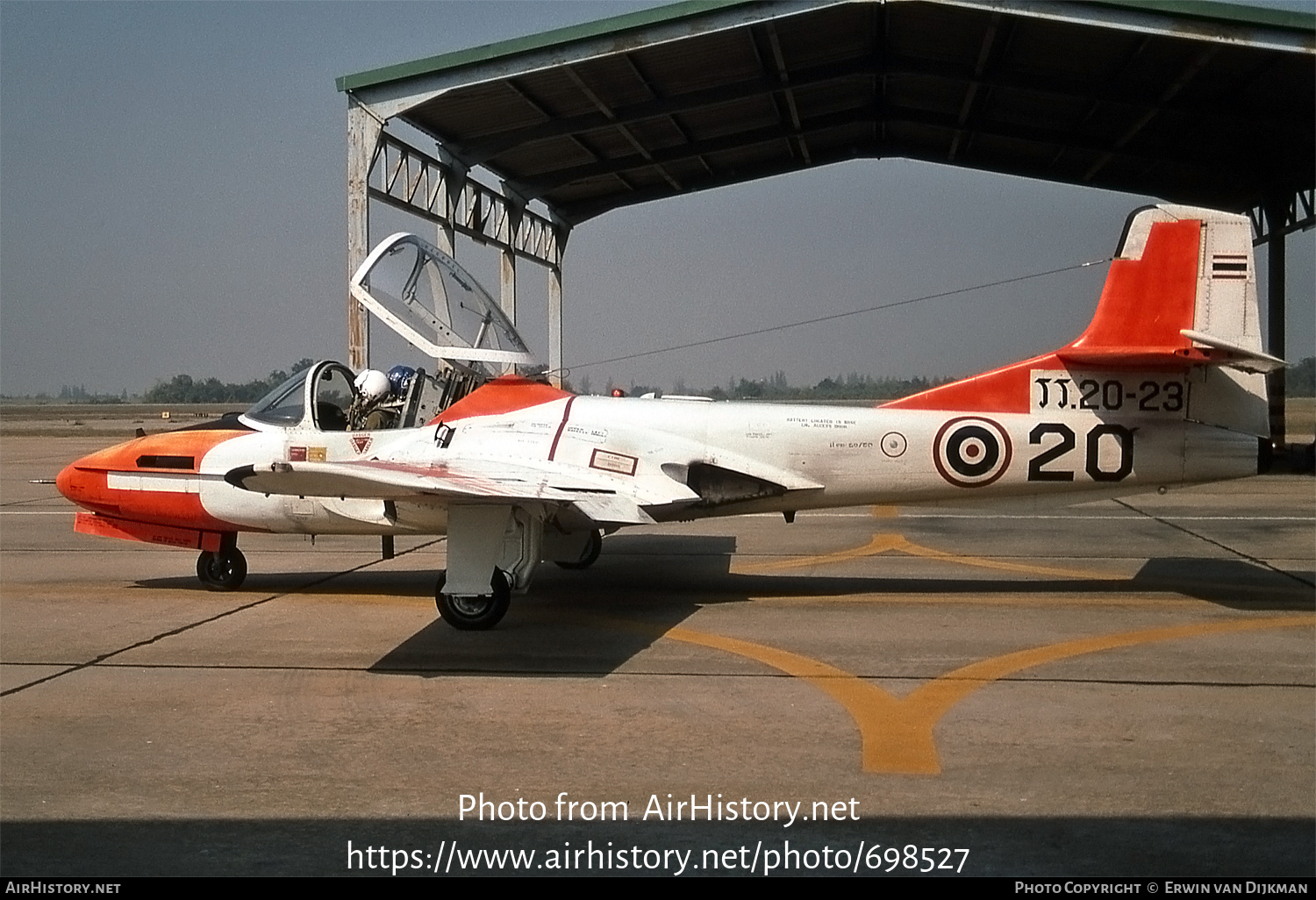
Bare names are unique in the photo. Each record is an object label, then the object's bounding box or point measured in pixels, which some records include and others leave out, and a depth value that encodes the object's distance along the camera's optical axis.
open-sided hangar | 16.52
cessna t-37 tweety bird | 10.09
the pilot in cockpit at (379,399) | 10.95
